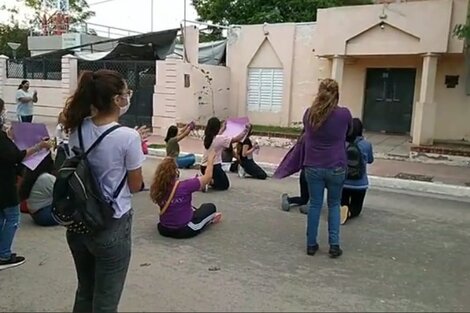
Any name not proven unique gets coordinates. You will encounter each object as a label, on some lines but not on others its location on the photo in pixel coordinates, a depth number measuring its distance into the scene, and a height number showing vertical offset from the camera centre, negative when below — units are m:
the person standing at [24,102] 13.16 -0.59
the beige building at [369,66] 12.55 +0.88
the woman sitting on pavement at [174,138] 6.74 -0.75
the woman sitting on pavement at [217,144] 7.48 -0.85
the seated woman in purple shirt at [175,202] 5.11 -1.21
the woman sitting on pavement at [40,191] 5.50 -1.25
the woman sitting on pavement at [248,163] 8.79 -1.32
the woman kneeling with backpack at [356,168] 6.09 -0.90
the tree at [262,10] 21.36 +3.67
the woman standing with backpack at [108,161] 2.46 -0.39
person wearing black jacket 4.16 -0.96
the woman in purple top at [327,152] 4.63 -0.55
